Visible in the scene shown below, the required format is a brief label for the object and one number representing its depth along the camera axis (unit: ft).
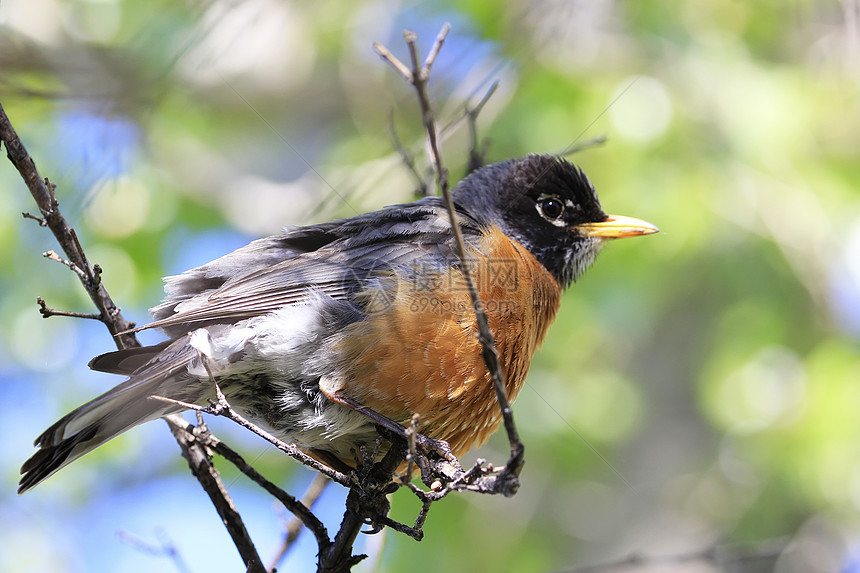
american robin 15.08
